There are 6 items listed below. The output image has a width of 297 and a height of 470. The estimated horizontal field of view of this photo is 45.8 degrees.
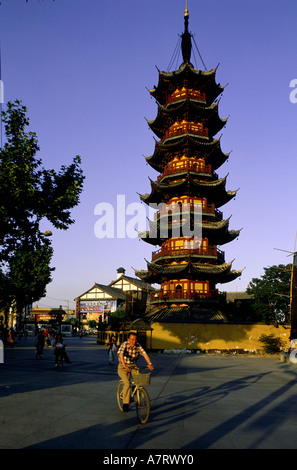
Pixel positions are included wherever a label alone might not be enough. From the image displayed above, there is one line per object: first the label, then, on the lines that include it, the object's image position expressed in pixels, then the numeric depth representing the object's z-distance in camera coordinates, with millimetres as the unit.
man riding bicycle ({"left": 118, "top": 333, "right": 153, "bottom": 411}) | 7301
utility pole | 25188
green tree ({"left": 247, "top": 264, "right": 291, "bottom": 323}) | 44844
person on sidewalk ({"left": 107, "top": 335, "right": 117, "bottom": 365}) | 18547
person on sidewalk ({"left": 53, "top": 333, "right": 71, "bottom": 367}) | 16469
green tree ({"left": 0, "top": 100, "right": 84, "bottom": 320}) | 13953
